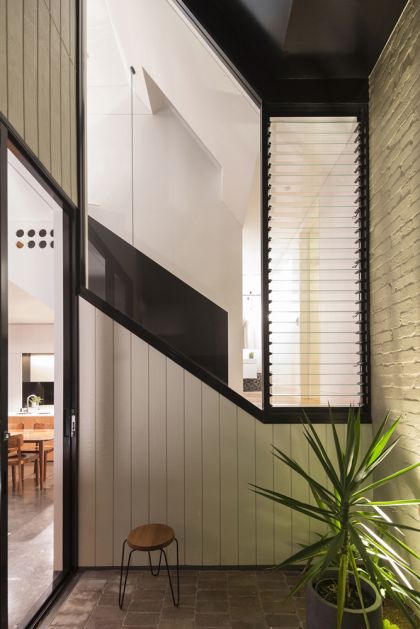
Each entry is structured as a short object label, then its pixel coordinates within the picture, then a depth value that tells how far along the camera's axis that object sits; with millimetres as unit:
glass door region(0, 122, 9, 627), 1833
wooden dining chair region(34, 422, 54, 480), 4904
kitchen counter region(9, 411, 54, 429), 6250
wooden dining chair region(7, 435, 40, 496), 4578
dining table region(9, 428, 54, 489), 4795
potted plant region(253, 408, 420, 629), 1753
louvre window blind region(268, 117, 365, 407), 2977
